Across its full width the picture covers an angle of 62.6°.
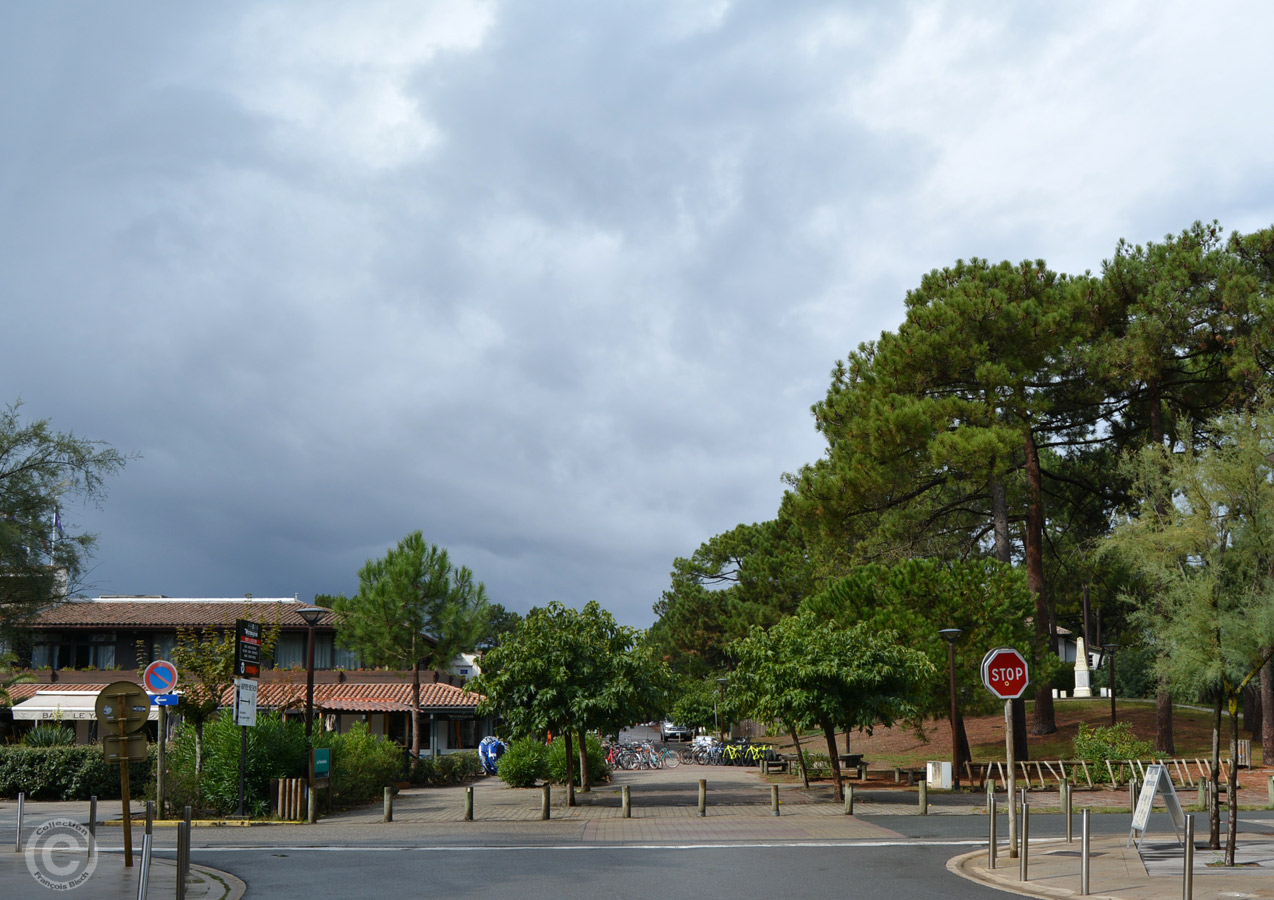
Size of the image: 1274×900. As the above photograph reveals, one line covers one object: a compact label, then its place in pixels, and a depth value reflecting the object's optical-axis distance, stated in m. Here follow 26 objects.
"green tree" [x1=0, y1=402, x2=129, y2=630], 25.19
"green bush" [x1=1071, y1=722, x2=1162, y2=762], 28.72
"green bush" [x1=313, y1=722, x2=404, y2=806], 25.69
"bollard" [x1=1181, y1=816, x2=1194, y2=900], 10.01
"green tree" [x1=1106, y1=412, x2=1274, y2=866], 14.59
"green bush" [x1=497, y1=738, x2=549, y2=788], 31.38
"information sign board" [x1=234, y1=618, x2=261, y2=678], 22.44
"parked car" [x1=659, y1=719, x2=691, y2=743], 81.45
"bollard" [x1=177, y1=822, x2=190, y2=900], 10.90
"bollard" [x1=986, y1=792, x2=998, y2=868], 13.88
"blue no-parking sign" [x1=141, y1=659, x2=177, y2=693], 18.66
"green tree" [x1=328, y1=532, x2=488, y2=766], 40.78
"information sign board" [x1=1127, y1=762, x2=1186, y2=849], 14.61
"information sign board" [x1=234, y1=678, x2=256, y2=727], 21.59
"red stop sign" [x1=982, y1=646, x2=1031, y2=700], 14.80
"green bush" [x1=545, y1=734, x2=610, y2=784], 31.47
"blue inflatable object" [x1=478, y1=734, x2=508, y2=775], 39.00
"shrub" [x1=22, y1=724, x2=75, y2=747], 30.28
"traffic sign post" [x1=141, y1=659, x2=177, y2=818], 18.64
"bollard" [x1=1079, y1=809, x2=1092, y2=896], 11.71
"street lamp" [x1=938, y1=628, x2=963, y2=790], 28.91
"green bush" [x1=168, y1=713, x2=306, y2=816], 22.69
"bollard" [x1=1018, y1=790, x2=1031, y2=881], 12.60
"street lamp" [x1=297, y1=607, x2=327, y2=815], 24.02
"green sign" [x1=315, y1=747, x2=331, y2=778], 23.52
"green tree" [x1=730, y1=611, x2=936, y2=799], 24.64
